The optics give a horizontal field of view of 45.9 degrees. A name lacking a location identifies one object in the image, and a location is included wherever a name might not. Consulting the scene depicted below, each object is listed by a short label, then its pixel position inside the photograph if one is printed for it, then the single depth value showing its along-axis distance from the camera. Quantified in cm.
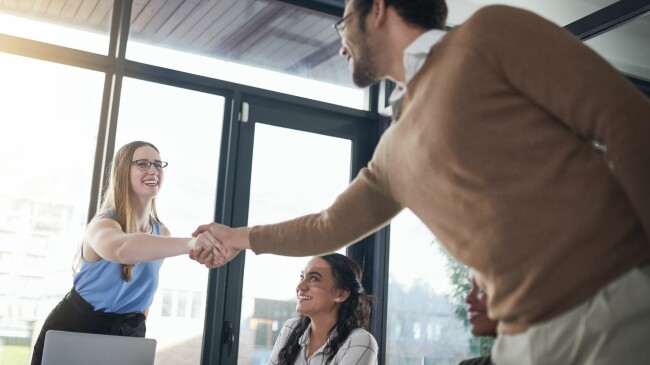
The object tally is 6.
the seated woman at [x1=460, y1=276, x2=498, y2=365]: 162
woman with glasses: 306
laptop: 249
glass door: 401
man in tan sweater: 109
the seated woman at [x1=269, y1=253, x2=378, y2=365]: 321
